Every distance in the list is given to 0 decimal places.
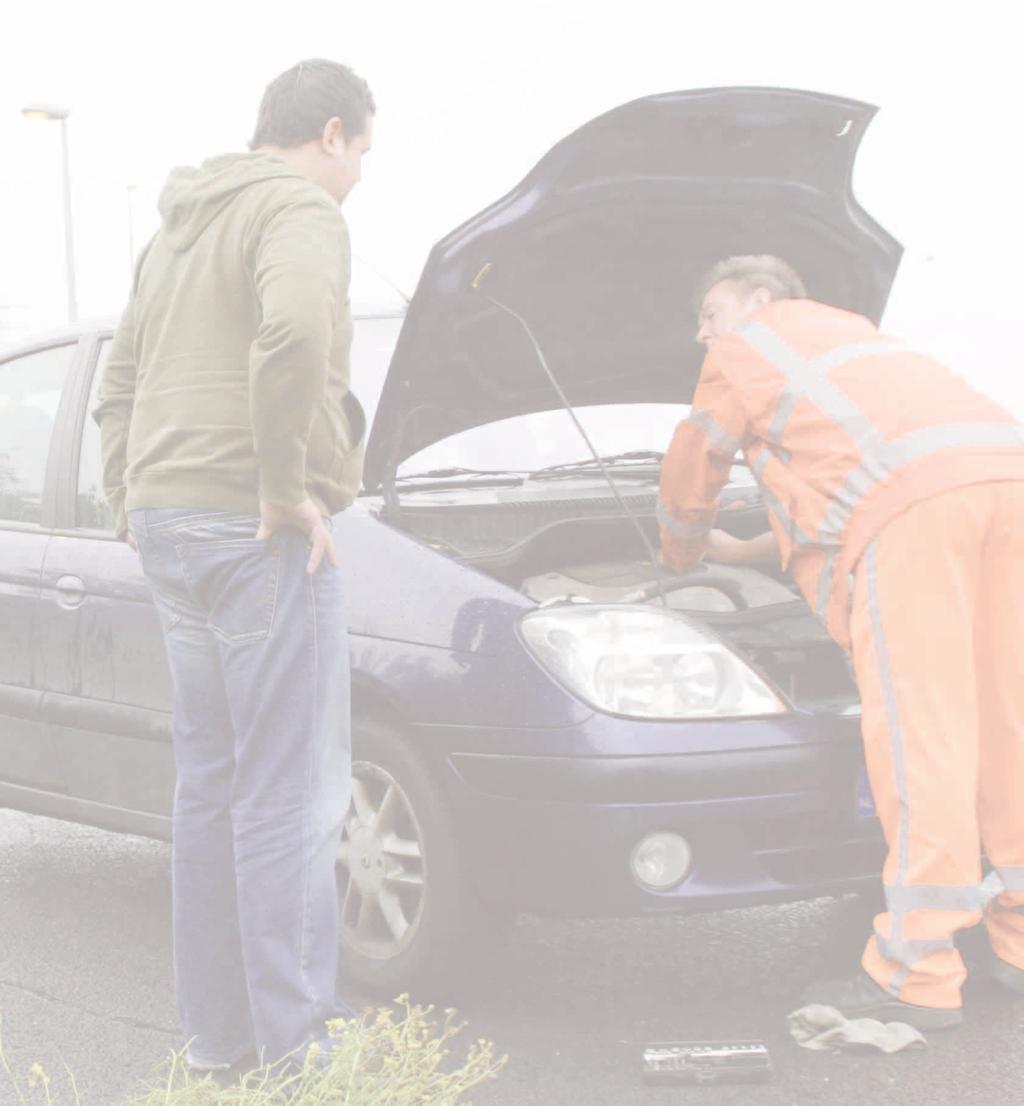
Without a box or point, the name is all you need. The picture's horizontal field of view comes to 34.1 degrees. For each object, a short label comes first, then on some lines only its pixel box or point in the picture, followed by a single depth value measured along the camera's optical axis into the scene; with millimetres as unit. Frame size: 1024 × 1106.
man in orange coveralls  3307
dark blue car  3342
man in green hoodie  2895
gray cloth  3283
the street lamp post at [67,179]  19297
